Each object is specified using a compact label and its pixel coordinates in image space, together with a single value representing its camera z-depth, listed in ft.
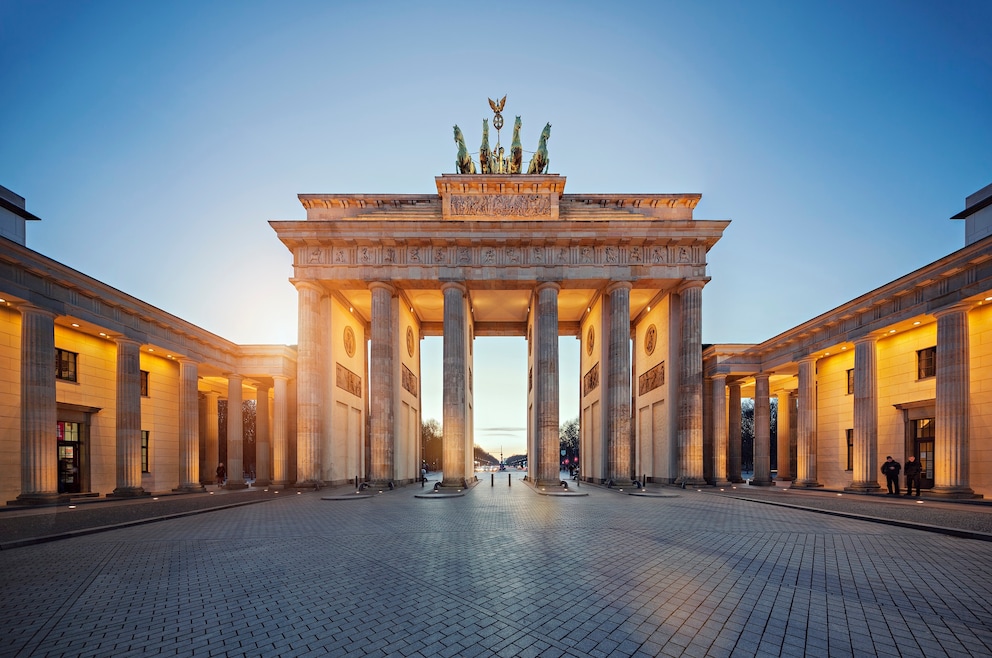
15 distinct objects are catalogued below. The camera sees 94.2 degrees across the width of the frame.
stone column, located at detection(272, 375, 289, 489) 95.35
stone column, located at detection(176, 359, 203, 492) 85.10
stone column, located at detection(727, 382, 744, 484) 107.96
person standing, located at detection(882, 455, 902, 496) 65.86
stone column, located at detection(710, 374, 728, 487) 89.66
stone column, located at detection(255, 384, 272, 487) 104.42
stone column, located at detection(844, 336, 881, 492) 71.82
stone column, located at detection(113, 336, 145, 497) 70.28
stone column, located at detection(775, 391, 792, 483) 121.08
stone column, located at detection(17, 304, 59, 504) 55.52
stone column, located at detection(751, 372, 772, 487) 98.27
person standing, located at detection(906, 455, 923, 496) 63.62
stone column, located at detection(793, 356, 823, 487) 87.35
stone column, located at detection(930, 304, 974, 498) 57.98
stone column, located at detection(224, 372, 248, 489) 95.91
